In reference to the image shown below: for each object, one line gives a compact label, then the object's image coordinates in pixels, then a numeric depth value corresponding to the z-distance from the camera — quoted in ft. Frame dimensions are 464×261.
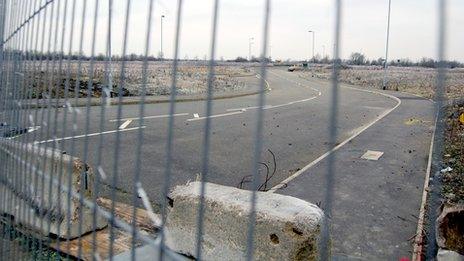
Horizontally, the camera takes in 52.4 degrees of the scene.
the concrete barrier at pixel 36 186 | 9.53
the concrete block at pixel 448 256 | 11.12
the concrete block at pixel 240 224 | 9.70
